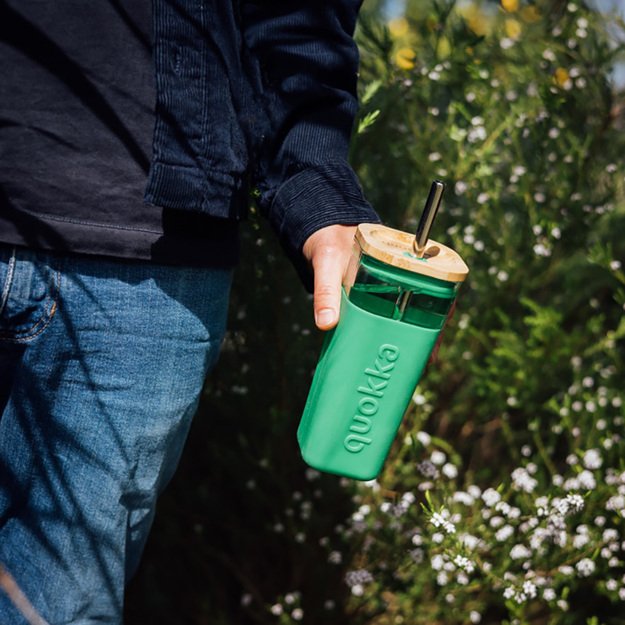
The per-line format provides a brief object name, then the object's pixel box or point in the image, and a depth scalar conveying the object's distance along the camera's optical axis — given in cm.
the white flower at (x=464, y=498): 173
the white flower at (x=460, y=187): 208
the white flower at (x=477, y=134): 208
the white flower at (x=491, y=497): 164
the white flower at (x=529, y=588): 155
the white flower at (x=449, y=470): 175
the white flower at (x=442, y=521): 139
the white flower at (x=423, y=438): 185
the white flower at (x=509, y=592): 157
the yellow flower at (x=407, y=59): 200
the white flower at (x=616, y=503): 165
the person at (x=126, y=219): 98
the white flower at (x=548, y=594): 160
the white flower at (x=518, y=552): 161
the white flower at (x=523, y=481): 173
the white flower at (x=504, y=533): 164
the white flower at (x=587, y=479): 167
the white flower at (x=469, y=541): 164
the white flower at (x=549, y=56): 218
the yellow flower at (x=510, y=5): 212
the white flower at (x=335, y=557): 187
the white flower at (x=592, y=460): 172
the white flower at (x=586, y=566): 160
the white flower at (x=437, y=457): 178
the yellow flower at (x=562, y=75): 218
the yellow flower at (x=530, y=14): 226
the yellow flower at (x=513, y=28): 236
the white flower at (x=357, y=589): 178
